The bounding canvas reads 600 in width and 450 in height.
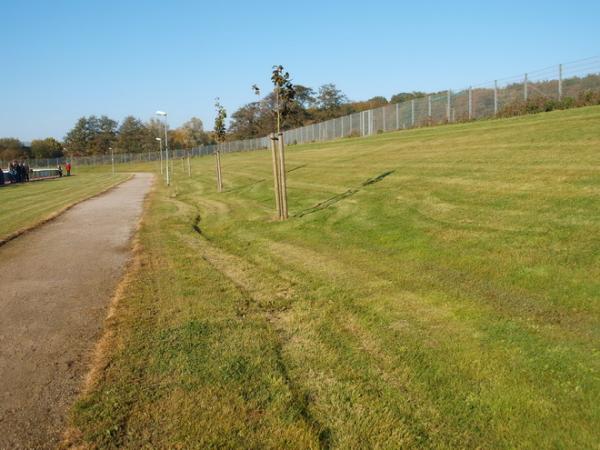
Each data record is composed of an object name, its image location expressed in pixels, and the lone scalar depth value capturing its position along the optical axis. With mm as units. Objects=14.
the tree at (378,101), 105781
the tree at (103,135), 113188
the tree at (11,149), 92312
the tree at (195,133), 112750
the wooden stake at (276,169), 11097
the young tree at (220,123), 25047
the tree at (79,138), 114062
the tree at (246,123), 108000
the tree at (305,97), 107000
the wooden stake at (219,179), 19742
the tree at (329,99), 102250
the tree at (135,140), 107562
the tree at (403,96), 95138
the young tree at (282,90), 13195
